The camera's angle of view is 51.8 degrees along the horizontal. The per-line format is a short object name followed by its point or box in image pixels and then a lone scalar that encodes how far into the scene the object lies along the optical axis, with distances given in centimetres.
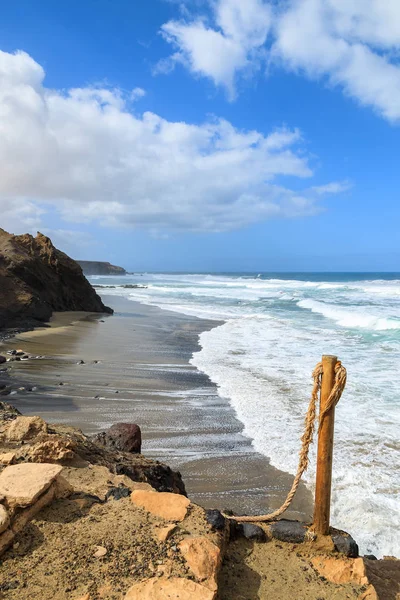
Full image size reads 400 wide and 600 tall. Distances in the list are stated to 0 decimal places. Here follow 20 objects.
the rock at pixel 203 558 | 269
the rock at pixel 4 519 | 280
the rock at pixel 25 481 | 301
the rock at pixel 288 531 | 344
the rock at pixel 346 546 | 326
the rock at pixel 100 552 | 285
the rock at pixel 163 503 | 331
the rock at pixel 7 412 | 511
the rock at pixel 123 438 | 498
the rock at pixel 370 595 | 288
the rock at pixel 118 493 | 354
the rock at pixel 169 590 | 248
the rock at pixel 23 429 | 431
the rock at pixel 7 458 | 377
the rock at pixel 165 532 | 301
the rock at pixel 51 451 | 397
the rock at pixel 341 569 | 306
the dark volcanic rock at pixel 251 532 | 345
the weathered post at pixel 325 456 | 348
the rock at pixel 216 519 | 324
